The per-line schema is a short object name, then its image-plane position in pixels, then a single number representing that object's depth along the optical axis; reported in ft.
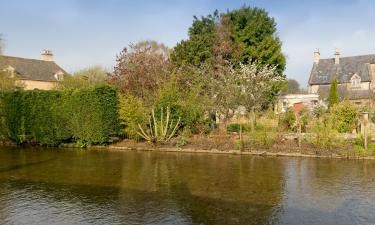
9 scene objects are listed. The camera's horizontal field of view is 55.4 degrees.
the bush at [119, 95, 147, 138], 76.59
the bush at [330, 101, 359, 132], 73.77
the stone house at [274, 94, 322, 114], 126.41
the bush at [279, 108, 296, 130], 79.82
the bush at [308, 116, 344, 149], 63.62
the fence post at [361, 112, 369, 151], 61.05
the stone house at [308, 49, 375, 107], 144.69
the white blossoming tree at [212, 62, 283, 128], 82.33
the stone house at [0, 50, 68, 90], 156.88
